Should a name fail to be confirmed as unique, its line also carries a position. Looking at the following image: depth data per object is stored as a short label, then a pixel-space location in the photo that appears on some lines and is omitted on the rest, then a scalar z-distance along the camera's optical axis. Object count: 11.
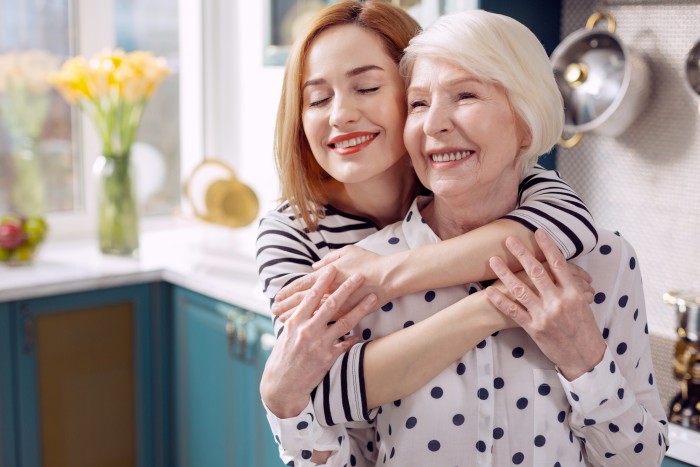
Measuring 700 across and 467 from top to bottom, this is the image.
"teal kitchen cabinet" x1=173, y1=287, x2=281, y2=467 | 2.34
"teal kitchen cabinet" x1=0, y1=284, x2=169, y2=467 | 2.44
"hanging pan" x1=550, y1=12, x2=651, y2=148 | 1.91
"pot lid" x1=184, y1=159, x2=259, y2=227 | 2.77
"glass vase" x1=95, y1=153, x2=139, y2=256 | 2.69
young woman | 1.17
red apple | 2.56
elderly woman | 1.13
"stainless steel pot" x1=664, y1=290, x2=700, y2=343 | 1.61
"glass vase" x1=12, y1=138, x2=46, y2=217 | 2.94
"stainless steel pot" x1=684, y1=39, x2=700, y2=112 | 1.79
